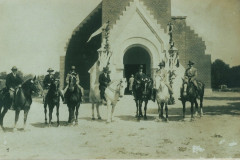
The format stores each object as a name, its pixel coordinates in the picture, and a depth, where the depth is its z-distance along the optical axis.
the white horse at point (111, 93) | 11.17
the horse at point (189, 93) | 11.39
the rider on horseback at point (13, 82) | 9.51
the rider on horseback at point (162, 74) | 11.19
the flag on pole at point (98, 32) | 18.80
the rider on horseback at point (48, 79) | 10.19
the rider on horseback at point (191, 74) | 11.70
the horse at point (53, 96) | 10.31
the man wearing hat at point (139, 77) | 11.74
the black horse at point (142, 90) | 11.68
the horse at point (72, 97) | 10.54
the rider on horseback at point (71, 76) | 10.56
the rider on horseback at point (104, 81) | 11.44
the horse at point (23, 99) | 9.61
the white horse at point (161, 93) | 11.15
